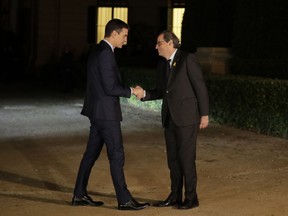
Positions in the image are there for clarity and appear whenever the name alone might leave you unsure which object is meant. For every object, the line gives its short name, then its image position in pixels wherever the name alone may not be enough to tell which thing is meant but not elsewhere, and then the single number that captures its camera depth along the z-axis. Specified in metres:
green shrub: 17.40
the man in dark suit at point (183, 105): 9.90
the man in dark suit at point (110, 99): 9.72
